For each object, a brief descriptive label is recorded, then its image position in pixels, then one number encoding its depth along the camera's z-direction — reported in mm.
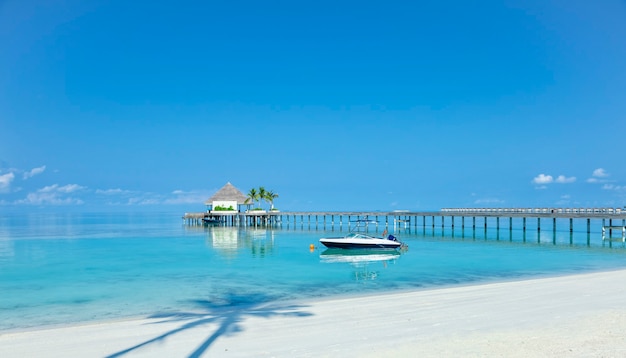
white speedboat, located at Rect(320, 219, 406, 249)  33781
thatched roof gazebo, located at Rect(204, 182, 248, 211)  73000
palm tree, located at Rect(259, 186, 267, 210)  83344
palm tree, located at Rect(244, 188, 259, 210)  82331
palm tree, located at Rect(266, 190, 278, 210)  84000
